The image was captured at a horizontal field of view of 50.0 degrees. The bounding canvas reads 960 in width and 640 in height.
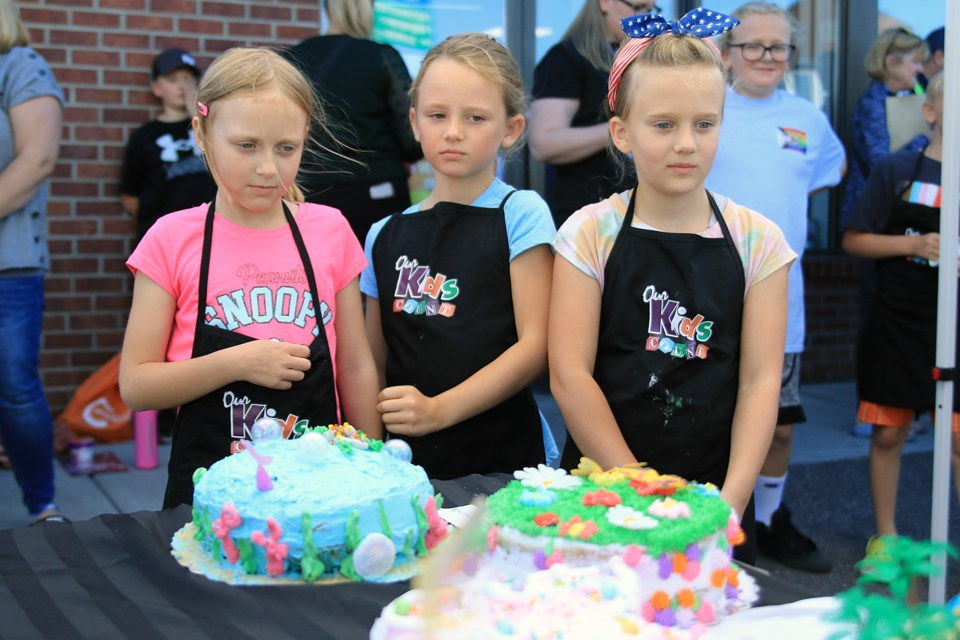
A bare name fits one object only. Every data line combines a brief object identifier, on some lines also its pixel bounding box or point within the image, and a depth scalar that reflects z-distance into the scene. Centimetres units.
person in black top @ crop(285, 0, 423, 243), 405
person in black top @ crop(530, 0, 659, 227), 392
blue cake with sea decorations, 152
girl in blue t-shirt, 228
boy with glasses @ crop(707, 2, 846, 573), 364
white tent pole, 285
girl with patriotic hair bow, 203
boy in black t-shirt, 503
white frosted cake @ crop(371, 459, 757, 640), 115
